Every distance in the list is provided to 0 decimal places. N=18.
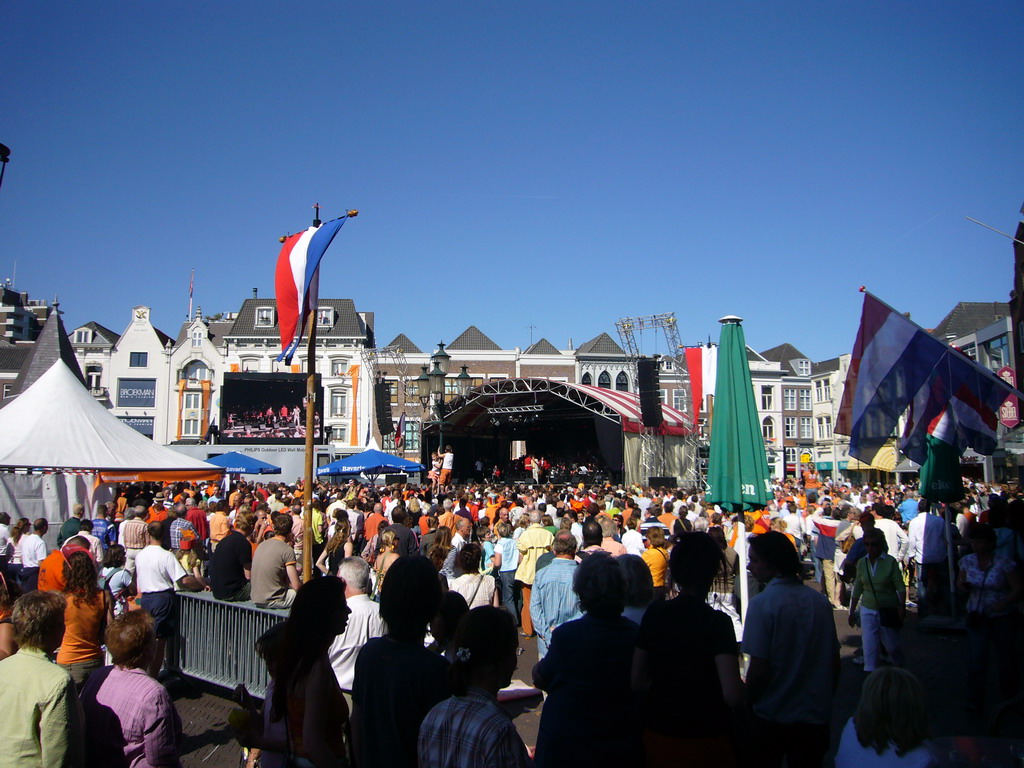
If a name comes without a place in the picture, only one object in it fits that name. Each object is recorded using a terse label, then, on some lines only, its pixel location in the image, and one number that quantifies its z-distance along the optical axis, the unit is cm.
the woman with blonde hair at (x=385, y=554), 748
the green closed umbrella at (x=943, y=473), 888
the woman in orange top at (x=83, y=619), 521
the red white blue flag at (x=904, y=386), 757
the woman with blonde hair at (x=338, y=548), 840
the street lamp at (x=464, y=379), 1958
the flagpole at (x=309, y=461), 641
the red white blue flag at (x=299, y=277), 741
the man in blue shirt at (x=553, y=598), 614
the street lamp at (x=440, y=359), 1778
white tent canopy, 1034
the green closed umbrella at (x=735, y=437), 732
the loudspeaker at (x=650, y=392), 2780
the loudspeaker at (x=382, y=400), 3684
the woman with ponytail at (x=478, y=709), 250
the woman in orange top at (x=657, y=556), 753
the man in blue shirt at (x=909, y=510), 1350
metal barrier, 652
